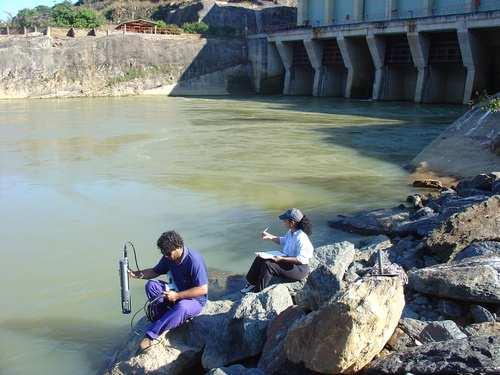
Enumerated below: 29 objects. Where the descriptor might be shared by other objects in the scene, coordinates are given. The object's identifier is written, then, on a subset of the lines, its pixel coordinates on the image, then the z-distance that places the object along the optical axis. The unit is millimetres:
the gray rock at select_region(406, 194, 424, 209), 11820
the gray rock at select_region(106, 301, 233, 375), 5508
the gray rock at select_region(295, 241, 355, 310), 5121
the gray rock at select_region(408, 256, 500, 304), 5793
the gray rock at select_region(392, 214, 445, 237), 9367
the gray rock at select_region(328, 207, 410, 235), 10453
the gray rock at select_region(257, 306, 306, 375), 4788
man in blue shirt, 5594
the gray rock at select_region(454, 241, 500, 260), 6922
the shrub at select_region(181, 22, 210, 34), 55694
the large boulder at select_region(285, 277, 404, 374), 4305
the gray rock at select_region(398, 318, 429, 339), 4840
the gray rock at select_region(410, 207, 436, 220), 10404
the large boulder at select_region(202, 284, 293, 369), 5438
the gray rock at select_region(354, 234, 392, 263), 8539
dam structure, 35625
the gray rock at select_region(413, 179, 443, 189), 14398
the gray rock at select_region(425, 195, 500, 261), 7820
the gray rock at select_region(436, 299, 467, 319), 5949
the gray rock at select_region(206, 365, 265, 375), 4789
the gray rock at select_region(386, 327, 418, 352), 4634
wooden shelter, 52844
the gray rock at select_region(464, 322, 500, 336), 4828
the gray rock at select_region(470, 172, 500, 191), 11891
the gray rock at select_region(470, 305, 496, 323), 5517
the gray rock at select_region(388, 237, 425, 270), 8086
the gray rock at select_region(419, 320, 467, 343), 4793
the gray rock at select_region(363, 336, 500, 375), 3988
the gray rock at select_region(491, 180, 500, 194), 10812
